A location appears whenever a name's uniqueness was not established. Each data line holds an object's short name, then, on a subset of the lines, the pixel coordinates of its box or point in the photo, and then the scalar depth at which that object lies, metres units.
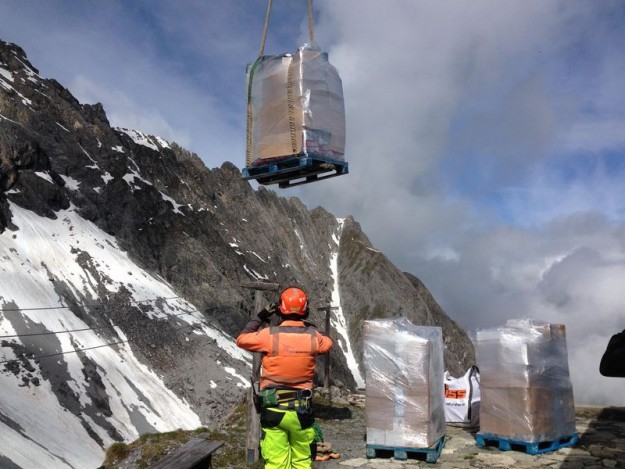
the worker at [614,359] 2.81
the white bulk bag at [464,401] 10.03
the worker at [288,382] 5.09
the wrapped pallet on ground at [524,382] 7.59
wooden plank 5.21
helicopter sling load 6.61
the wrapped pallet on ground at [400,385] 7.42
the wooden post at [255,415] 7.59
